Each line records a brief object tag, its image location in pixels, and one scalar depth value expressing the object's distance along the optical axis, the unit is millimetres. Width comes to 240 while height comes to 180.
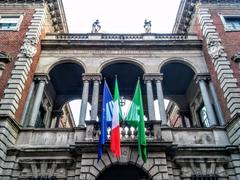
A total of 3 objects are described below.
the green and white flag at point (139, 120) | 11594
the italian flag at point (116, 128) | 11336
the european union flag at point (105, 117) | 11664
